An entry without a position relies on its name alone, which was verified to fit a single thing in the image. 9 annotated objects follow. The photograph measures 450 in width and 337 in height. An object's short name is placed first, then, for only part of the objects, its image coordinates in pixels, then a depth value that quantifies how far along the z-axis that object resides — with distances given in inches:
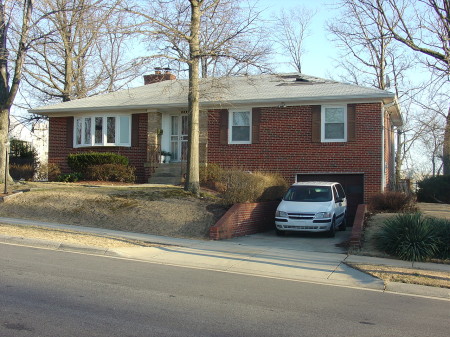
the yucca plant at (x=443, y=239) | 436.1
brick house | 764.6
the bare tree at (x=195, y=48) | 616.1
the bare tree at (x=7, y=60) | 756.6
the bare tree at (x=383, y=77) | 1338.0
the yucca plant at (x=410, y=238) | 431.8
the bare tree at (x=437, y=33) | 534.0
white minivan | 562.9
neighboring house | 1298.6
